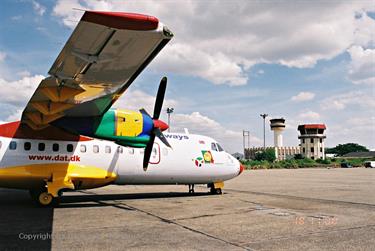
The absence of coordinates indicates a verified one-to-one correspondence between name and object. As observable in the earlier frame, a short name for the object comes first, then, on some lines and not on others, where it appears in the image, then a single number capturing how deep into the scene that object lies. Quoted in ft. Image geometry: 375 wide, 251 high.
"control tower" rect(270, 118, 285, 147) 431.84
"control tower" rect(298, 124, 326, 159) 415.23
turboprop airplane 23.24
